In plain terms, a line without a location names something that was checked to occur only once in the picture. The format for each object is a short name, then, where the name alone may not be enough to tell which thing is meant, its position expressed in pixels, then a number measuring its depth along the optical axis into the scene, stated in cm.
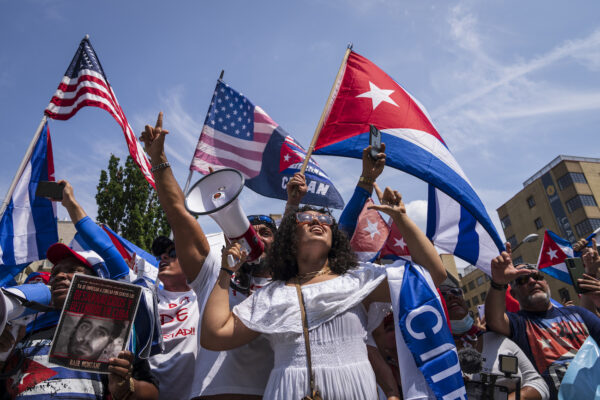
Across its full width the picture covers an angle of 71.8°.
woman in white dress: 196
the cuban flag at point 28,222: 438
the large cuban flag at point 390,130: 382
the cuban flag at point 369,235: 304
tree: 1408
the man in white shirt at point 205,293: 226
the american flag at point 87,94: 526
